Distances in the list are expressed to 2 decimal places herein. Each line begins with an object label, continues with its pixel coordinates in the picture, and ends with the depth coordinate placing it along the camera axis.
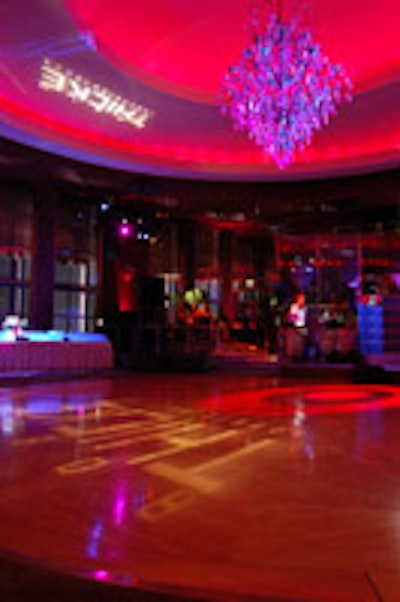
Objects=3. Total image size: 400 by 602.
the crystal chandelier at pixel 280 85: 6.13
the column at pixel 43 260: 11.70
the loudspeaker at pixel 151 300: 13.30
